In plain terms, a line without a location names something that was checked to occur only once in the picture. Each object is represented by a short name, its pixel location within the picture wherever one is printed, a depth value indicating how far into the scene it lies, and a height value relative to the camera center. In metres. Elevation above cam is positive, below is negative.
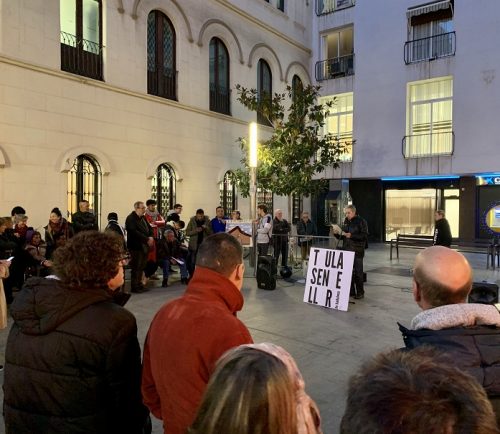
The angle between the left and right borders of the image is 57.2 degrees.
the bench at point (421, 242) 15.68 -1.38
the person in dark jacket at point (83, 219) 9.67 -0.36
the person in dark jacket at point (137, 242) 9.34 -0.82
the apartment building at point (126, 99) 11.32 +3.04
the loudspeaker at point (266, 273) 9.86 -1.53
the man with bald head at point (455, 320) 1.85 -0.51
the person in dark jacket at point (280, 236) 11.80 -0.87
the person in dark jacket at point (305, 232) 12.18 -0.88
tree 14.18 +1.68
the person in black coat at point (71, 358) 2.09 -0.72
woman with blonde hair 1.08 -0.47
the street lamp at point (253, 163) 11.02 +0.95
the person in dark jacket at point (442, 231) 11.24 -0.69
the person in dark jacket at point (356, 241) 8.95 -0.76
